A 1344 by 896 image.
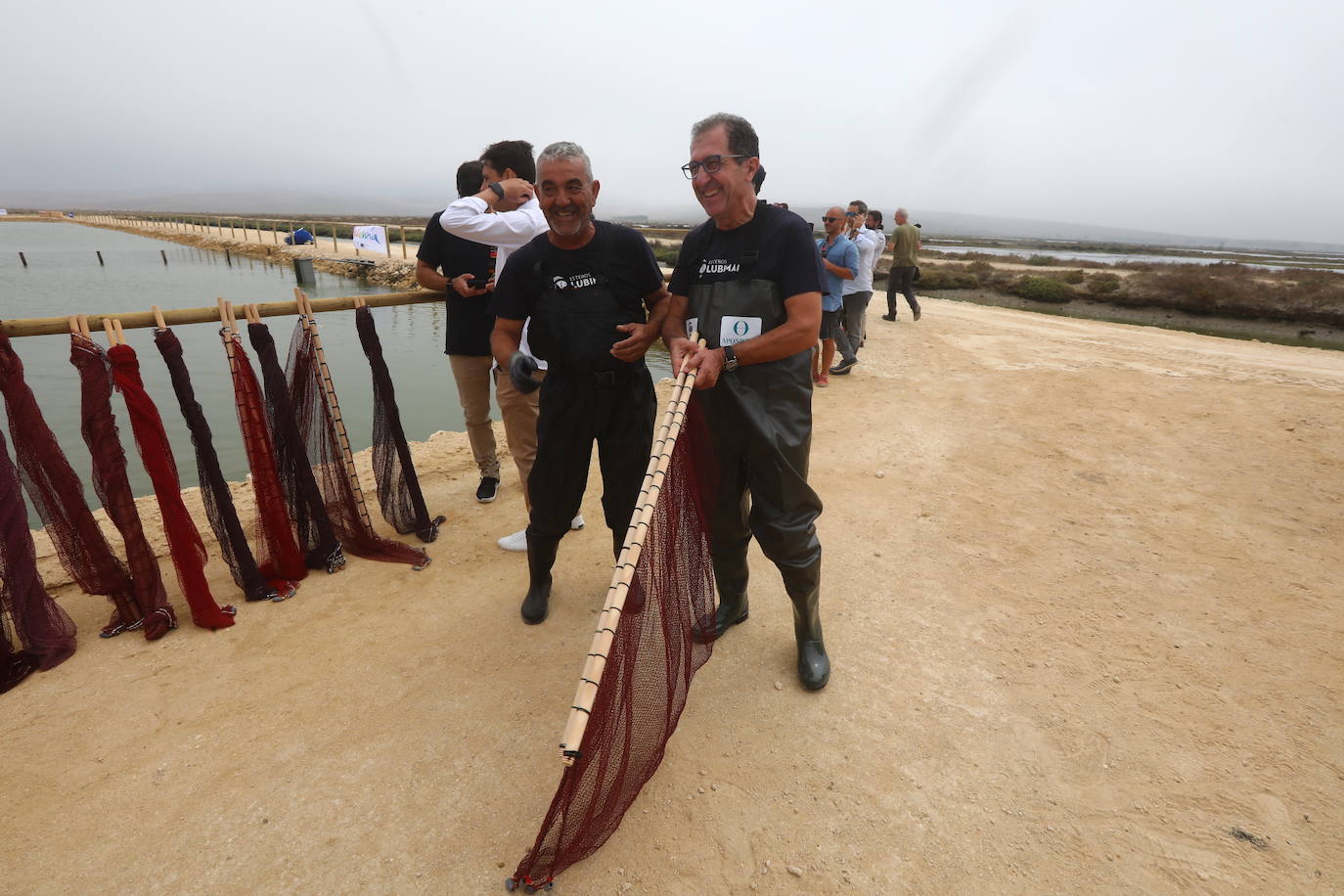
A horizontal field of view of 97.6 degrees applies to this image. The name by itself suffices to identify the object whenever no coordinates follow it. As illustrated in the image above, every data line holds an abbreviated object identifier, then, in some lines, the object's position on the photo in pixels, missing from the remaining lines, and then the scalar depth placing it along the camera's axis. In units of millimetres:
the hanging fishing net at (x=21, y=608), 2816
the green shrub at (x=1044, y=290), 24438
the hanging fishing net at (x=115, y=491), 2924
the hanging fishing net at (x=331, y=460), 3729
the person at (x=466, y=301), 3902
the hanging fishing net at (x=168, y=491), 2963
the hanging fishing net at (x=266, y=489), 3381
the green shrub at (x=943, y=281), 27125
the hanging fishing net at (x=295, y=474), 3494
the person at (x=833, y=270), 7648
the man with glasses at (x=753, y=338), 2361
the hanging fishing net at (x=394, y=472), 4117
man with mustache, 2721
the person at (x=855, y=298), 8836
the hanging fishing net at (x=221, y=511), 3232
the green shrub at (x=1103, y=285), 24584
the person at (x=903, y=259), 11875
